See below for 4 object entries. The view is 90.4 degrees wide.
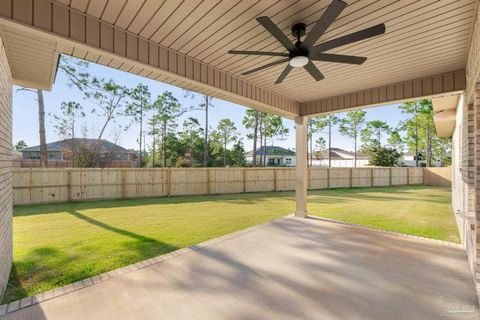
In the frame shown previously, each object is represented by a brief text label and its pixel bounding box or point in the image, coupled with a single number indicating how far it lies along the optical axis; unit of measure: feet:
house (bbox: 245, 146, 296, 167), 129.70
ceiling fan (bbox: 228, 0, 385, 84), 6.95
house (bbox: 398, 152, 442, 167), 93.71
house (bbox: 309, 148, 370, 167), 124.17
